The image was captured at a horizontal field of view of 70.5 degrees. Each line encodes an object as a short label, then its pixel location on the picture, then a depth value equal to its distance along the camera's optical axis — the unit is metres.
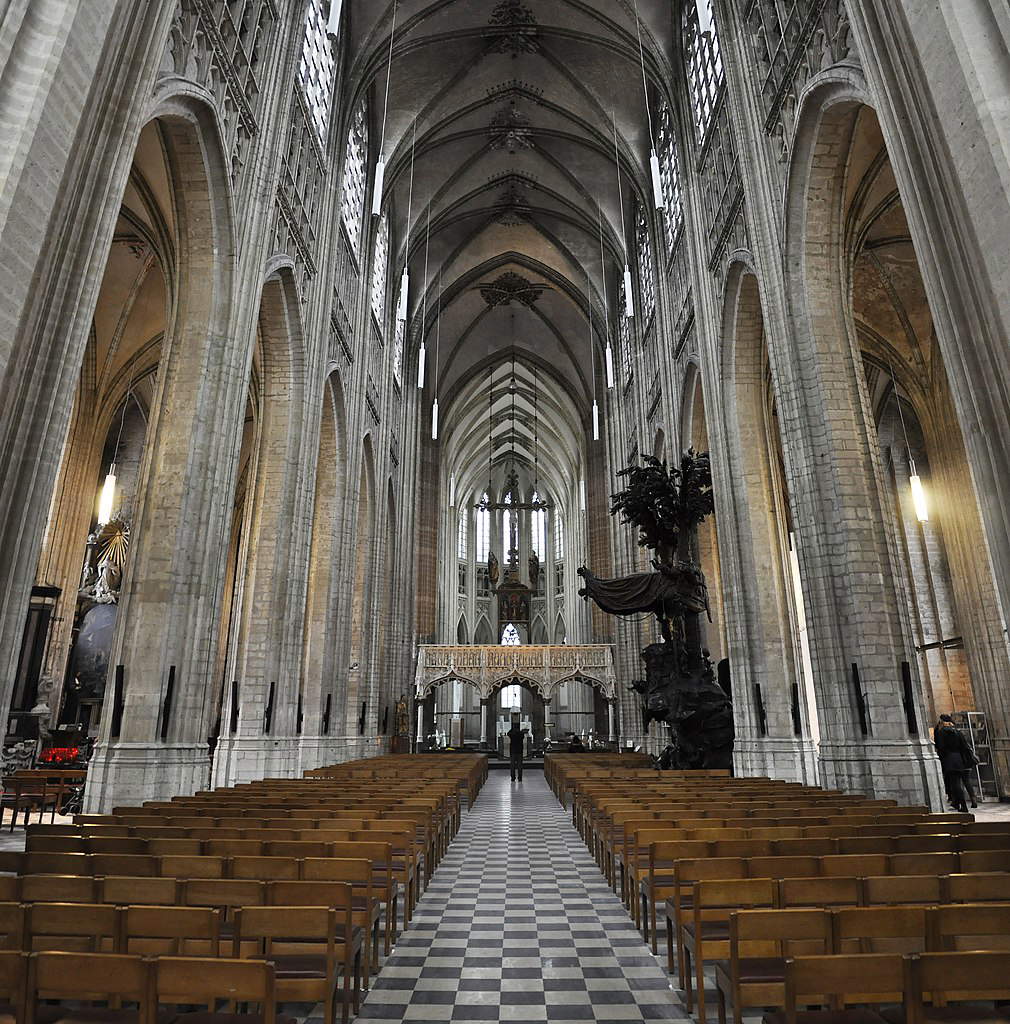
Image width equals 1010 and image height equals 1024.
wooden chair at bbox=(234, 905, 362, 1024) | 2.70
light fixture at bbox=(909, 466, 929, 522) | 15.01
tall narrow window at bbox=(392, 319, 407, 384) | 24.38
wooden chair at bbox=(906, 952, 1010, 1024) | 2.05
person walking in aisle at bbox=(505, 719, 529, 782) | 19.31
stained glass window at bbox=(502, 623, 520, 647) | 47.97
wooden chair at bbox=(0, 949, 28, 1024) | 2.10
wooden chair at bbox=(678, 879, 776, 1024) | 3.17
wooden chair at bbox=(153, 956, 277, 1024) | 2.00
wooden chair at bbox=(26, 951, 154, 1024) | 2.03
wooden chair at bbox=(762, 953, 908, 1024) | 2.09
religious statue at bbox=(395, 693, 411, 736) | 24.25
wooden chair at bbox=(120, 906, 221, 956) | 2.56
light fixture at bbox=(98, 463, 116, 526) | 17.79
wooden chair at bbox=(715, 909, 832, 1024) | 2.59
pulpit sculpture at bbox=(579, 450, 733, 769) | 11.95
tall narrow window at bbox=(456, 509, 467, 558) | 47.50
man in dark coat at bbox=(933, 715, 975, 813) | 10.18
